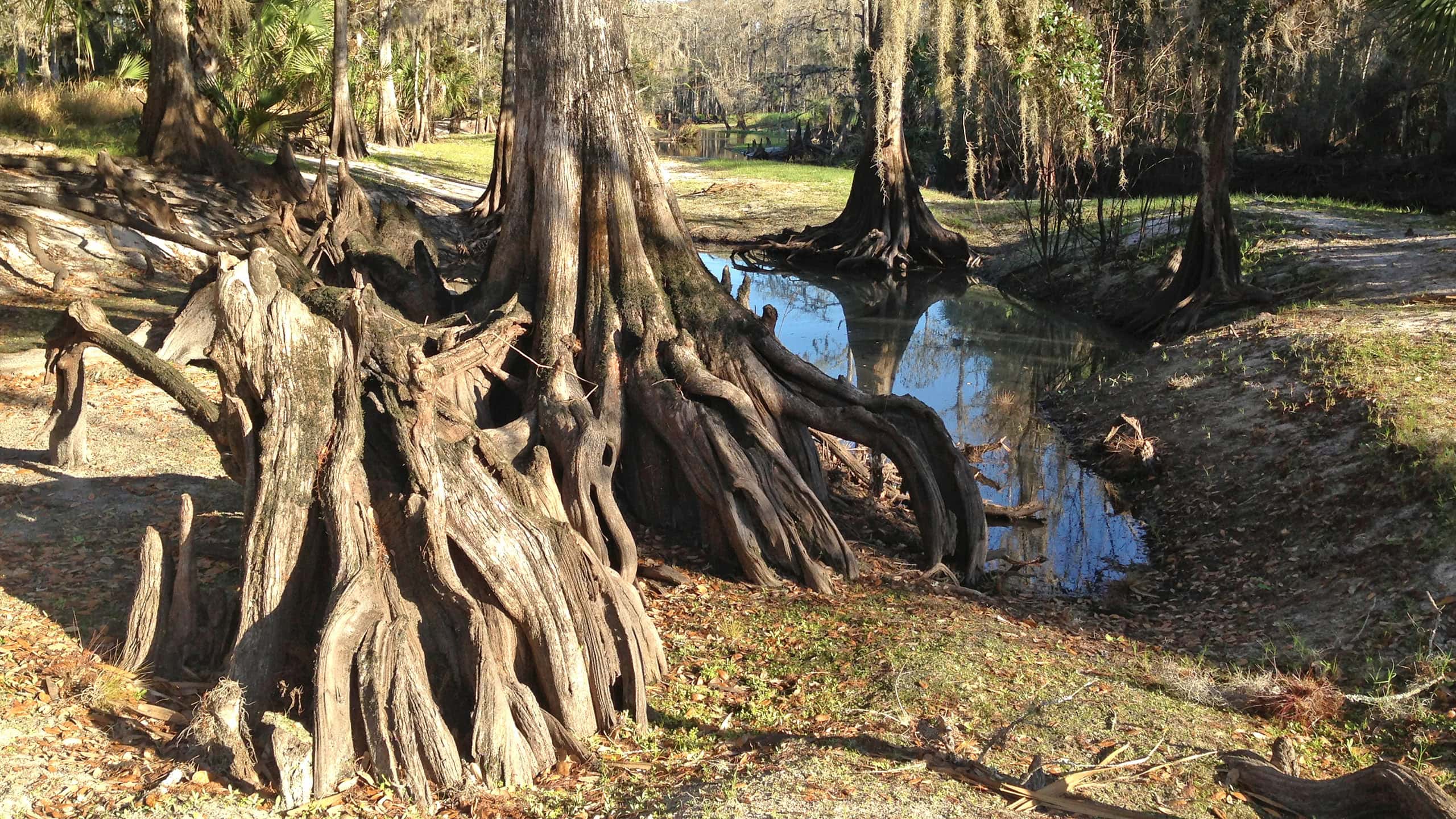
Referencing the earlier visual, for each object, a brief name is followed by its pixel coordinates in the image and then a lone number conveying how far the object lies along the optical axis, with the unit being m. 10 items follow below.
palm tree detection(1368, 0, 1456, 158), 12.70
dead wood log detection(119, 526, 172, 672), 5.71
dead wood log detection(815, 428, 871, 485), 10.00
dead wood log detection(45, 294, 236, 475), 6.75
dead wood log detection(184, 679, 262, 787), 4.83
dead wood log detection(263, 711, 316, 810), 4.72
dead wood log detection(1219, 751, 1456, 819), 4.69
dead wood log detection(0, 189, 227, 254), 13.26
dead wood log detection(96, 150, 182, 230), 13.98
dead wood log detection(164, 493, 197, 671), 5.79
